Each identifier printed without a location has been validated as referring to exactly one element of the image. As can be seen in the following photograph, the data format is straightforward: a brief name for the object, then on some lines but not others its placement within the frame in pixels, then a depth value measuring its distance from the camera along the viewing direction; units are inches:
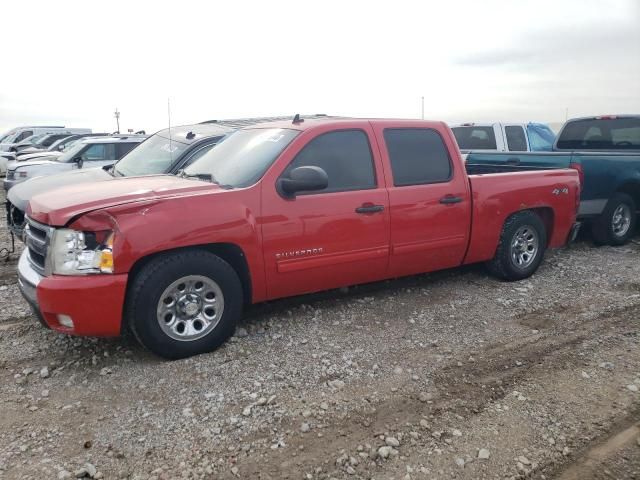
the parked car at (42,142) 821.7
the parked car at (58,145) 677.9
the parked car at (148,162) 261.3
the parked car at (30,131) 983.0
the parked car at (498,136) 418.3
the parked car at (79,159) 442.0
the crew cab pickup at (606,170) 285.4
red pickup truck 146.9
